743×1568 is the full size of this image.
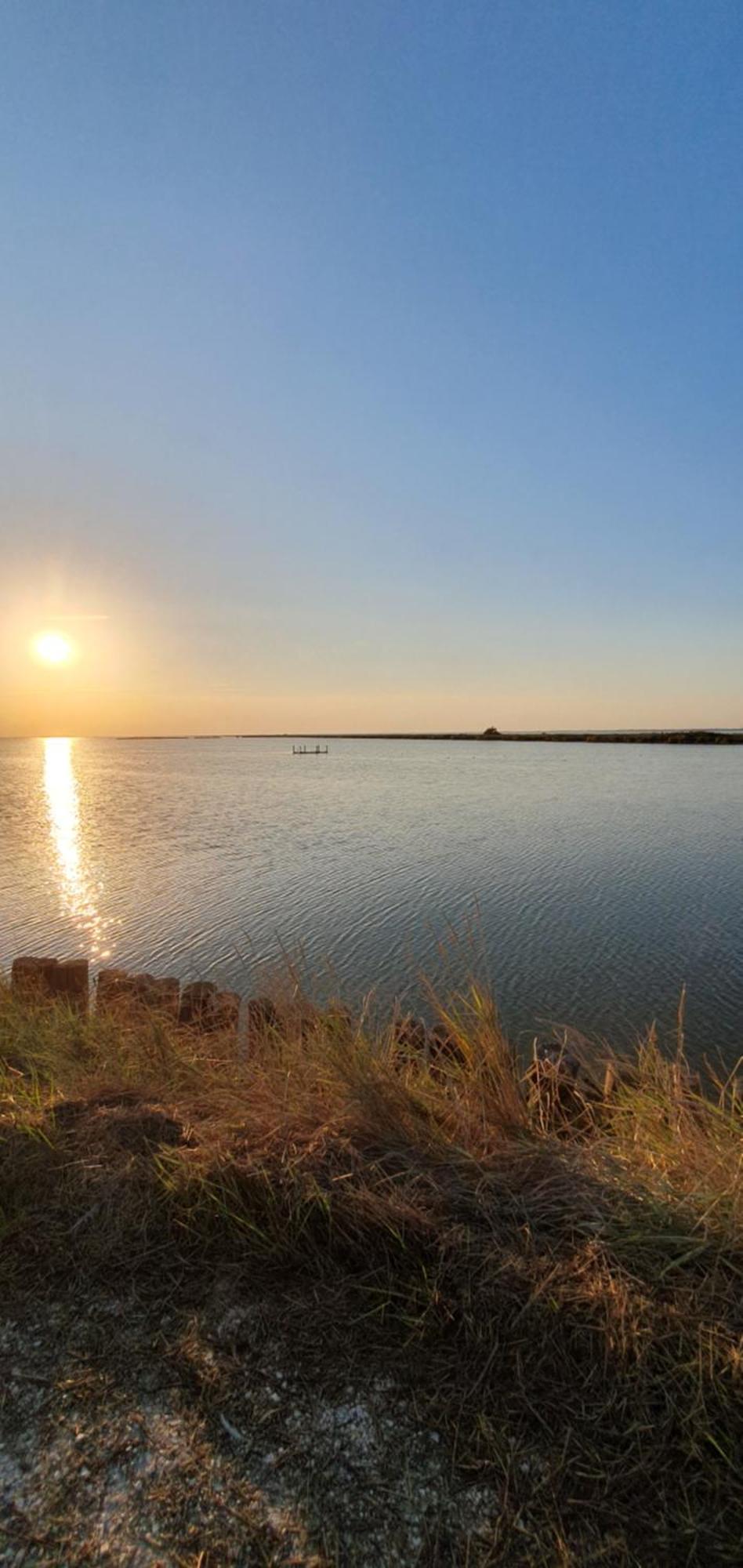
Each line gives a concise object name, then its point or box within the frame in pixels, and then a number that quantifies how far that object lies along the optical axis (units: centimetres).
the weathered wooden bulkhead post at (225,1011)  514
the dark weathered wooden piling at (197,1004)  539
